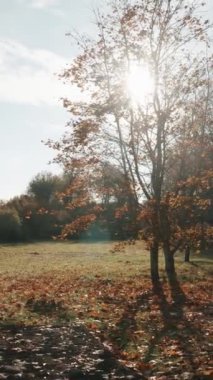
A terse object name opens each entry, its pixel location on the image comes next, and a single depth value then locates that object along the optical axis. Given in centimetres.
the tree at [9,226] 7912
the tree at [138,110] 2169
